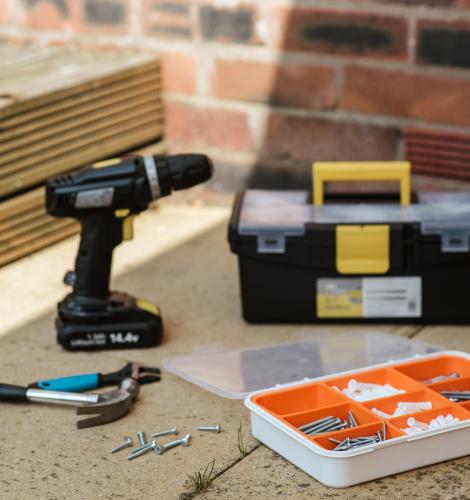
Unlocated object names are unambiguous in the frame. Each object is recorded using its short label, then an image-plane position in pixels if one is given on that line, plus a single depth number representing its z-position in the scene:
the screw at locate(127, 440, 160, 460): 3.34
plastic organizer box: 3.12
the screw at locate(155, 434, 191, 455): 3.37
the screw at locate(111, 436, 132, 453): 3.39
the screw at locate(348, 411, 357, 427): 3.31
